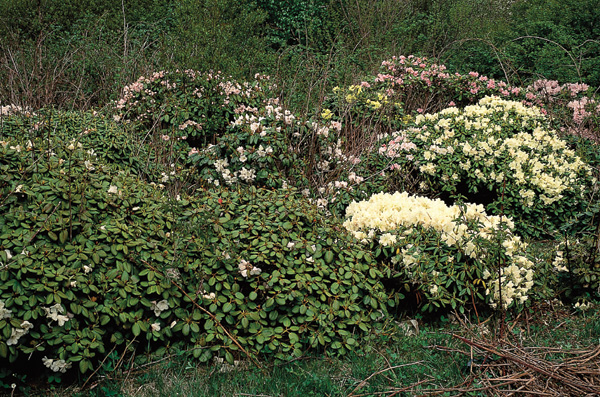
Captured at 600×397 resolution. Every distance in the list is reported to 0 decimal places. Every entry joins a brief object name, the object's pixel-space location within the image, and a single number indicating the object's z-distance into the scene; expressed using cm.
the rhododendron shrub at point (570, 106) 658
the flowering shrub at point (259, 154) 482
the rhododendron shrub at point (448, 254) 360
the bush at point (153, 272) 292
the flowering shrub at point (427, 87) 713
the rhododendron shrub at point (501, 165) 534
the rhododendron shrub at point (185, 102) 602
